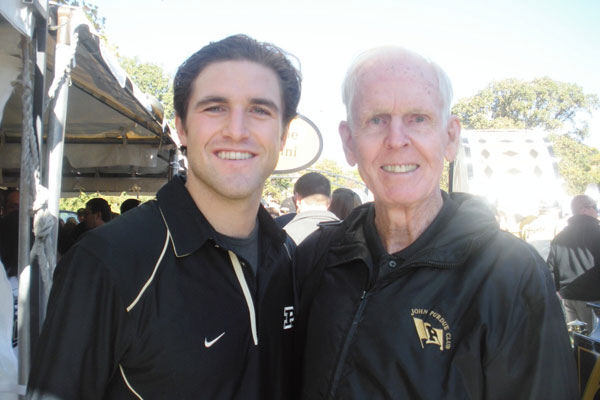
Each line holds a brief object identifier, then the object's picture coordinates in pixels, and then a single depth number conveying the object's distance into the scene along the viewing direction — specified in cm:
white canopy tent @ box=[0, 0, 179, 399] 193
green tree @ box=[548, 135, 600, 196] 3631
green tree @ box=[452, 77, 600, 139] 4006
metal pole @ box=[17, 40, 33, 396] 205
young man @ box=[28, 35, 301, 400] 127
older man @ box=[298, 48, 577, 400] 123
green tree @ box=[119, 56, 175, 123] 3331
